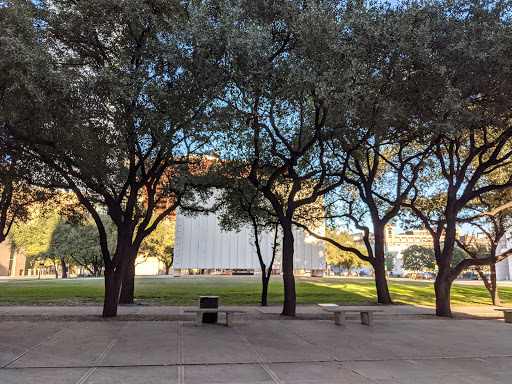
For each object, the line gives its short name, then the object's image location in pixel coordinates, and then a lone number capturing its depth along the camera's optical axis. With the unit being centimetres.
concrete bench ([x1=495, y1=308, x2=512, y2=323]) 1350
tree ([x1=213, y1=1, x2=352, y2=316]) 941
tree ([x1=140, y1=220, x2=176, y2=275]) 5553
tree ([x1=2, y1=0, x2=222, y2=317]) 913
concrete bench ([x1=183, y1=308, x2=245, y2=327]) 1030
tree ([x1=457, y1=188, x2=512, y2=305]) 1955
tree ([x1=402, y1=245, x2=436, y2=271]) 9312
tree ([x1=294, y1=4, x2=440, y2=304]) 950
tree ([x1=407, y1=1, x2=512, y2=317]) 966
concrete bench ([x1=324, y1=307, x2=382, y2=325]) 1159
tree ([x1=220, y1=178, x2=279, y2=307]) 1629
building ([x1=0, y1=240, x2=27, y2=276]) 7174
